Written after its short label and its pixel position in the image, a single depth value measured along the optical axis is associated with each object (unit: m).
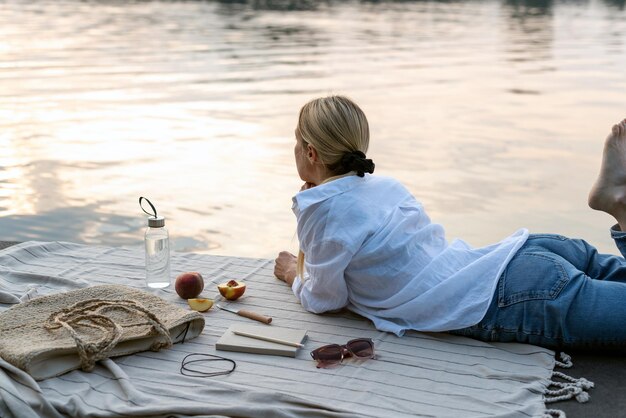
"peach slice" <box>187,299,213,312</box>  3.48
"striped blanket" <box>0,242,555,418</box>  2.62
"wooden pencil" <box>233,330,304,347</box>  3.08
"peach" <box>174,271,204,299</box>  3.61
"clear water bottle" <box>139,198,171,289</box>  3.79
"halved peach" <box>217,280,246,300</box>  3.60
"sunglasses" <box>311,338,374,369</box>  2.97
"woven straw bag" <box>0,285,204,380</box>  2.84
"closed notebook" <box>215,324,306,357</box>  3.05
